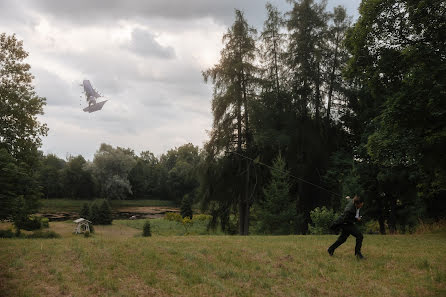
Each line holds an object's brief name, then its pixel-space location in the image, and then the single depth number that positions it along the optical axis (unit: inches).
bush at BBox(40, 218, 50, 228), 1538.6
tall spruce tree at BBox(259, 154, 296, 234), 954.1
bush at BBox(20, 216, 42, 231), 1109.7
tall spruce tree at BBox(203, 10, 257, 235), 1021.2
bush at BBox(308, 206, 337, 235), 808.9
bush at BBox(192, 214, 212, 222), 1444.1
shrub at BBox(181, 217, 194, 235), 1302.4
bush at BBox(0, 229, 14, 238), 836.6
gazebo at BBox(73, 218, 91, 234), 1401.5
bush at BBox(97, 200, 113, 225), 1909.4
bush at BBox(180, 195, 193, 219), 2243.1
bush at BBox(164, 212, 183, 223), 1390.4
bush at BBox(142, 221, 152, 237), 1154.4
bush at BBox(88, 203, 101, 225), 1898.4
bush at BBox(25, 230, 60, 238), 861.2
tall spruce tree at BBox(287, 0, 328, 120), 1069.1
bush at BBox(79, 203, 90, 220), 1961.6
